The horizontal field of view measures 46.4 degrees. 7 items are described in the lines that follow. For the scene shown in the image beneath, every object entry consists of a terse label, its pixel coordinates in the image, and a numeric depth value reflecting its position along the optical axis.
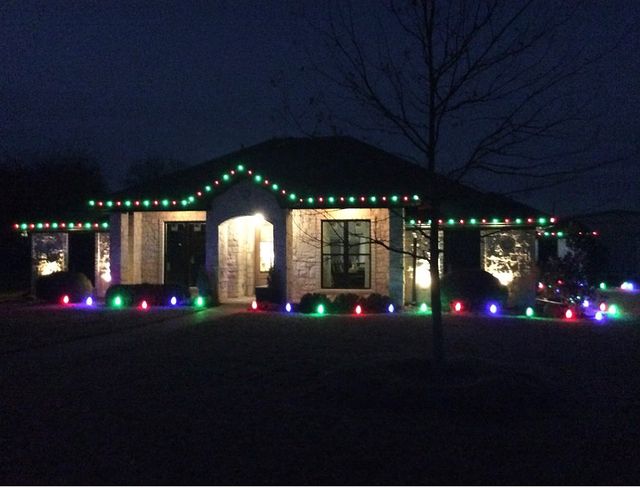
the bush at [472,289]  19.39
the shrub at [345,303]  18.89
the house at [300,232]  20.27
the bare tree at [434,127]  9.31
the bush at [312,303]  18.88
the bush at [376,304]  18.97
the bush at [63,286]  22.47
